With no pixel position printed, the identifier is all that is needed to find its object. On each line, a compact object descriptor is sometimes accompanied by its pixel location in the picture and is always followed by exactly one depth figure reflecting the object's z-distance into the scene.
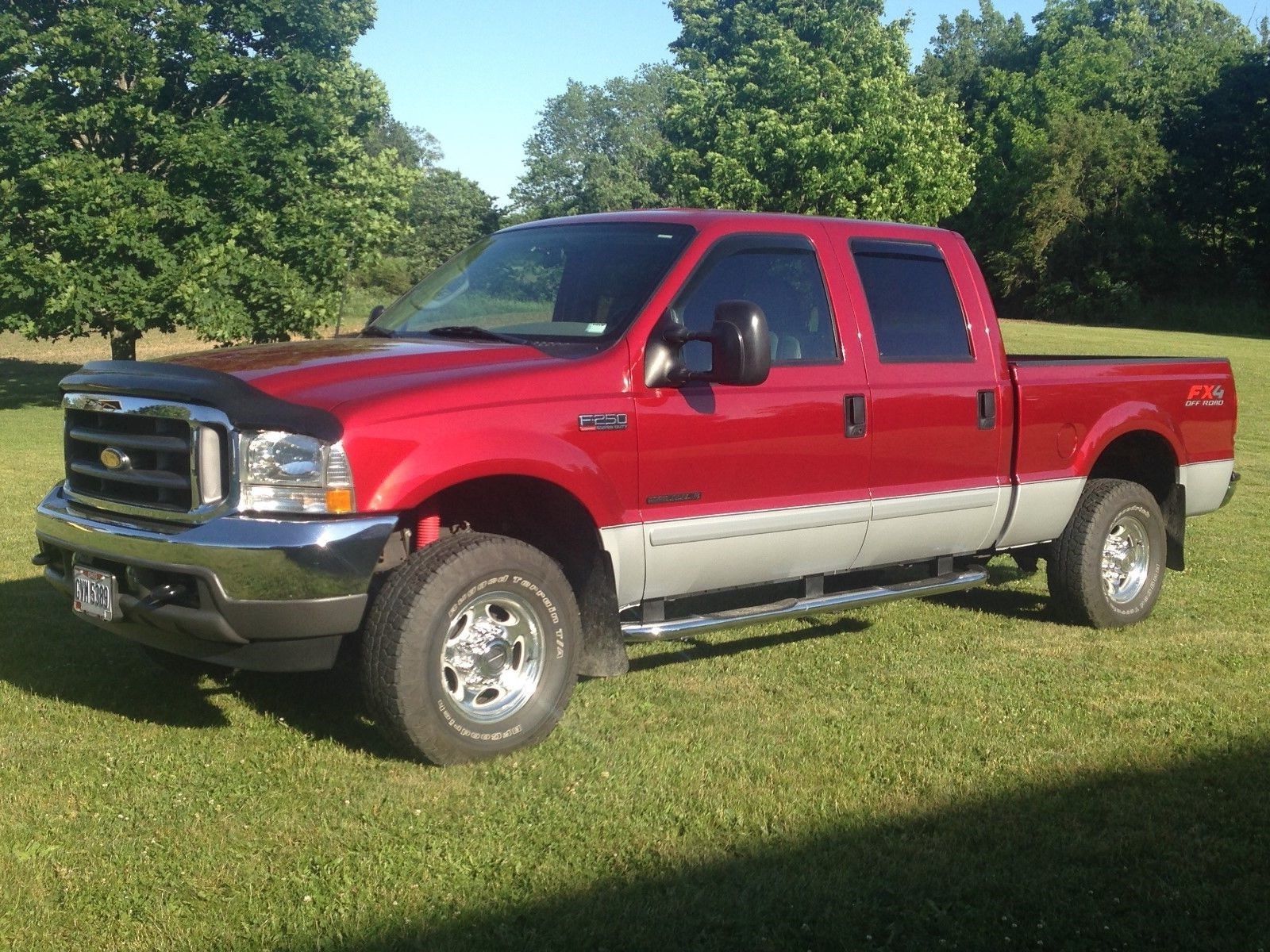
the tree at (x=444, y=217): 43.36
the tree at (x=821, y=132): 42.69
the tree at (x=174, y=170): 21.41
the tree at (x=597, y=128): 102.25
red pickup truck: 4.68
